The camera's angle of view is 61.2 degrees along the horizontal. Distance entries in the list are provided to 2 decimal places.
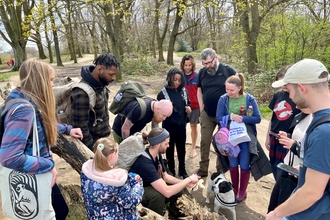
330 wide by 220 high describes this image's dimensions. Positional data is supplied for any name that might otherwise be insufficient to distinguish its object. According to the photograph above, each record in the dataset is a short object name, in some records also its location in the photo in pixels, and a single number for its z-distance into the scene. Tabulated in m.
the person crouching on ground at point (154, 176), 2.81
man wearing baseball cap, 1.45
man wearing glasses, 3.90
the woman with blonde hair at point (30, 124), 1.64
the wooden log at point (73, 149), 2.87
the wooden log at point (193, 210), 2.75
